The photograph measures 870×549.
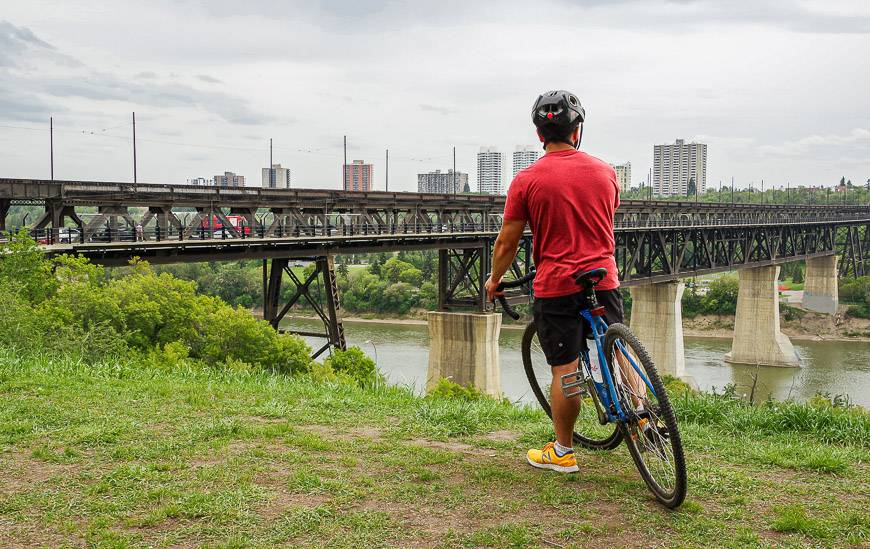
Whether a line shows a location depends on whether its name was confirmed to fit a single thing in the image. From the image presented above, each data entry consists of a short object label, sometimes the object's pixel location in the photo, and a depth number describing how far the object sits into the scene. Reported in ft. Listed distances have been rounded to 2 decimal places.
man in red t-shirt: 17.26
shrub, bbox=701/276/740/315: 303.89
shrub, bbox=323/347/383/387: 89.01
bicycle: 15.31
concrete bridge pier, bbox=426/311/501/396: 121.29
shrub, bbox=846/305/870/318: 292.40
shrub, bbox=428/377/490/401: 51.22
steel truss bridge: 73.87
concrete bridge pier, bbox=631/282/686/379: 176.65
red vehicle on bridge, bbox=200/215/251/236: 84.63
